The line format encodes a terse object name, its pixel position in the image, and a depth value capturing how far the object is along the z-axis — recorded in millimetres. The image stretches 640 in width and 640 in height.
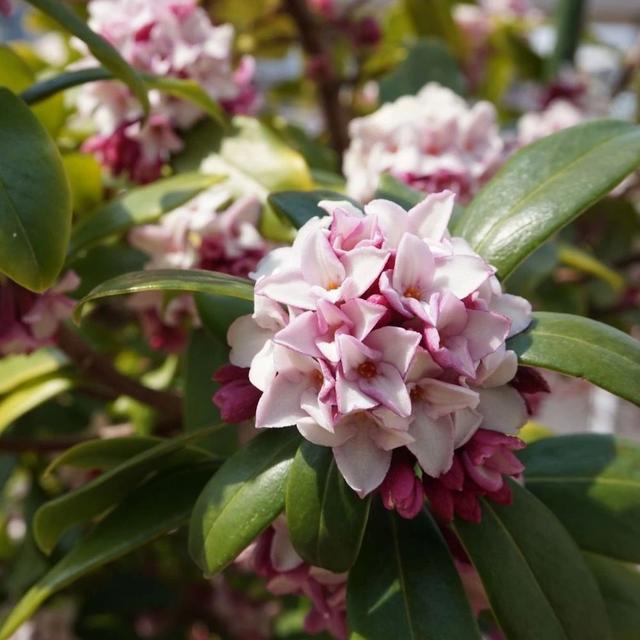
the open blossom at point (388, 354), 131
